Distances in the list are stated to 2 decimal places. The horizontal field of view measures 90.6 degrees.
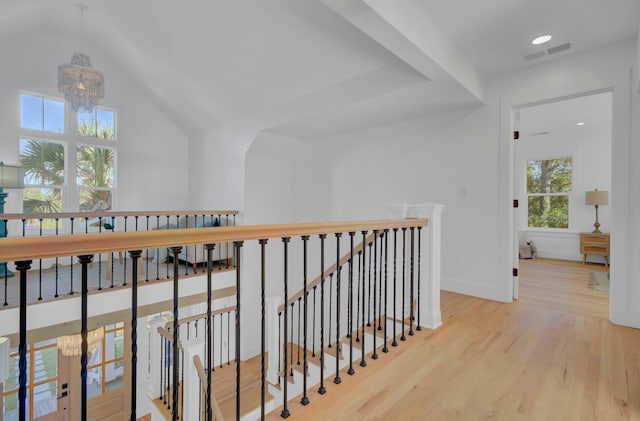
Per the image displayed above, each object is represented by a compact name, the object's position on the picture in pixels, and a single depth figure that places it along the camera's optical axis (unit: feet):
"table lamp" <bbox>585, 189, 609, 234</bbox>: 18.39
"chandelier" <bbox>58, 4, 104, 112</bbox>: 12.94
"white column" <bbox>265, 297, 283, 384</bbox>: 11.33
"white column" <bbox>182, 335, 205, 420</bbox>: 9.18
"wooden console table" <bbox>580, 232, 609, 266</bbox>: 17.71
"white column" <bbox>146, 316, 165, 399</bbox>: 13.03
